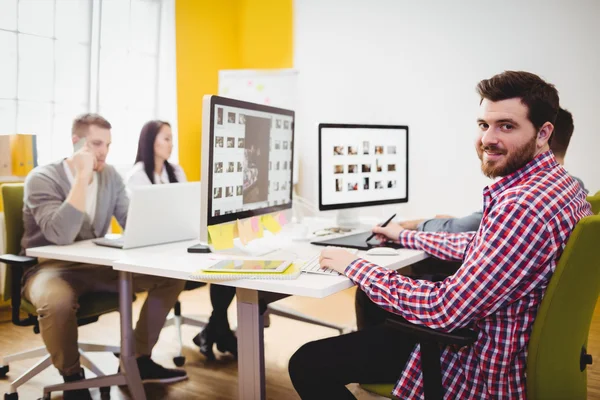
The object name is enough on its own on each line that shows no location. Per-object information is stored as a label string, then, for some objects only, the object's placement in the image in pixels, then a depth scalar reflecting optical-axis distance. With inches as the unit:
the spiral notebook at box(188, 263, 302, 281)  60.6
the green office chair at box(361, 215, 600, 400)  46.4
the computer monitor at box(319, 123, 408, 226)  103.4
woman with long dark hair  118.3
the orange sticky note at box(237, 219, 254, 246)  78.9
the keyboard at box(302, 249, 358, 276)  63.7
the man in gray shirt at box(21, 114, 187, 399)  87.5
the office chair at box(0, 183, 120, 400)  90.8
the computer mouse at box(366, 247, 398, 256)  75.7
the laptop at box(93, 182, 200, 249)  82.7
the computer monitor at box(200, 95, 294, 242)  71.2
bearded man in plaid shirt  49.1
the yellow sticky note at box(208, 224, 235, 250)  72.9
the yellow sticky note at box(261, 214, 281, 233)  86.4
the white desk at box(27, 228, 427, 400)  59.9
